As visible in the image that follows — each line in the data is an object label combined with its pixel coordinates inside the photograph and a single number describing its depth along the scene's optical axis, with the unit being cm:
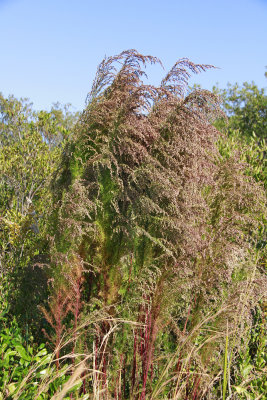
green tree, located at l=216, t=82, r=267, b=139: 2180
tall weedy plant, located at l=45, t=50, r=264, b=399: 316
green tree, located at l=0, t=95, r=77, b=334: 439
